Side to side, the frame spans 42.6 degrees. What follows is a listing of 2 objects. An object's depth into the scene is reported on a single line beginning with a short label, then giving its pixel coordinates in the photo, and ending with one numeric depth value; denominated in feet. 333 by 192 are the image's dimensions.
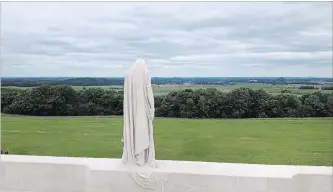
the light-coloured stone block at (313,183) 11.32
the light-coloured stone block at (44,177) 12.49
